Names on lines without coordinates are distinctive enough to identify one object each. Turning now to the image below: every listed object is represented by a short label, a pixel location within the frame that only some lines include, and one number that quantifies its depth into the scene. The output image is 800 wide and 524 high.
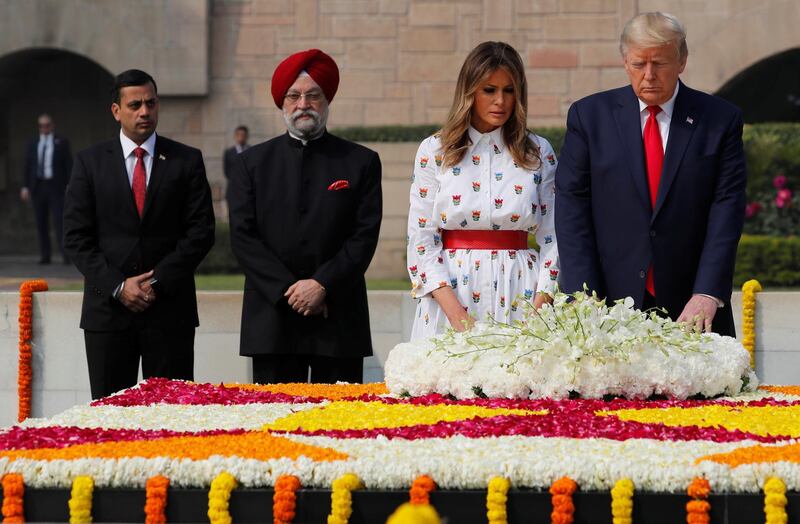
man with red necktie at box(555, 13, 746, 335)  9.84
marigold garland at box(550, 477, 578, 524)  6.60
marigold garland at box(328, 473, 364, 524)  6.66
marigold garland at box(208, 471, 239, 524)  6.73
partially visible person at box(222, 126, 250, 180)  32.22
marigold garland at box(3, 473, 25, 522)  6.85
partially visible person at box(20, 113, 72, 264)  34.19
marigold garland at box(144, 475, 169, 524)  6.77
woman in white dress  10.62
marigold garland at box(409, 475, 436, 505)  6.67
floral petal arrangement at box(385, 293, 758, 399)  8.59
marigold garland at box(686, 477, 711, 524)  6.55
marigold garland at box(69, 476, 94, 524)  6.82
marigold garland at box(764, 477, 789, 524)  6.52
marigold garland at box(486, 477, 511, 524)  6.62
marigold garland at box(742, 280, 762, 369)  14.59
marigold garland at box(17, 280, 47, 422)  15.30
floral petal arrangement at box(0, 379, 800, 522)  6.69
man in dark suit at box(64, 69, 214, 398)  12.40
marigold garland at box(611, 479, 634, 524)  6.57
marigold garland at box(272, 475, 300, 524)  6.69
